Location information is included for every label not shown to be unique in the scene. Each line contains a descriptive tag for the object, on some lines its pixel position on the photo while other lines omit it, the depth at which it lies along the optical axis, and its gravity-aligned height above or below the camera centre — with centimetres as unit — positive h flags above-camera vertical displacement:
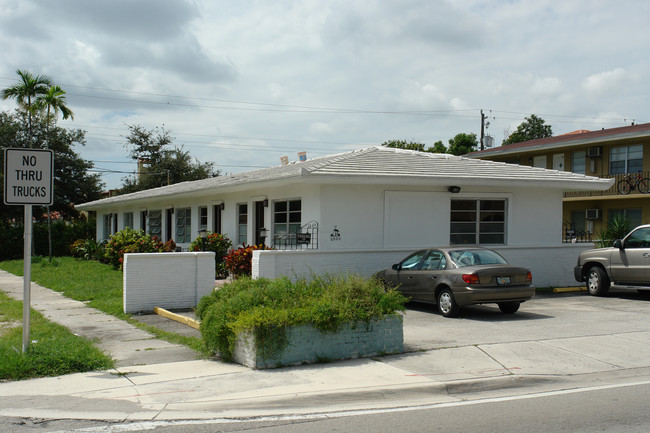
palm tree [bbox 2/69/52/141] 2662 +561
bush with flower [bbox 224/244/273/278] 1673 -111
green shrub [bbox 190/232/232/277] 1961 -79
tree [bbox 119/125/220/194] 4988 +447
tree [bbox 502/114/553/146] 5666 +857
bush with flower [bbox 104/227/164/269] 2331 -99
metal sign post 838 +50
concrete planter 837 -174
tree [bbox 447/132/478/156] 5456 +712
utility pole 5206 +837
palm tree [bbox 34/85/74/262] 2688 +516
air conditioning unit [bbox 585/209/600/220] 2873 +46
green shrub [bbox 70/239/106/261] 2835 -150
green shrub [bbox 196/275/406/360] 839 -125
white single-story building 1570 +33
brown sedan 1214 -116
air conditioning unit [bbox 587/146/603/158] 2861 +337
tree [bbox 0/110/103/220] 3766 +373
